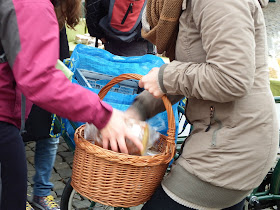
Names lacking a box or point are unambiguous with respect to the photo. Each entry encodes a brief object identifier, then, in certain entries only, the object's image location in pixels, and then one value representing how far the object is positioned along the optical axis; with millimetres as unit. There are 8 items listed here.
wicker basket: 1742
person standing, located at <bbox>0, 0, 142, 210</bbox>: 1313
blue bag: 2785
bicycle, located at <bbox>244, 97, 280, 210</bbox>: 3119
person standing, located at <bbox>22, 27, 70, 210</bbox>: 3164
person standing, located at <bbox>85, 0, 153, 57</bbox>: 4039
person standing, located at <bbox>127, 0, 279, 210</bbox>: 1519
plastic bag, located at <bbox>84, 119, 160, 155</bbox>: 1668
